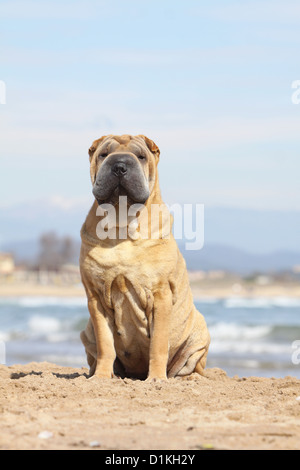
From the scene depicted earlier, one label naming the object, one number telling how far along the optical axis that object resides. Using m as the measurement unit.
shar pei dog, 10.65
